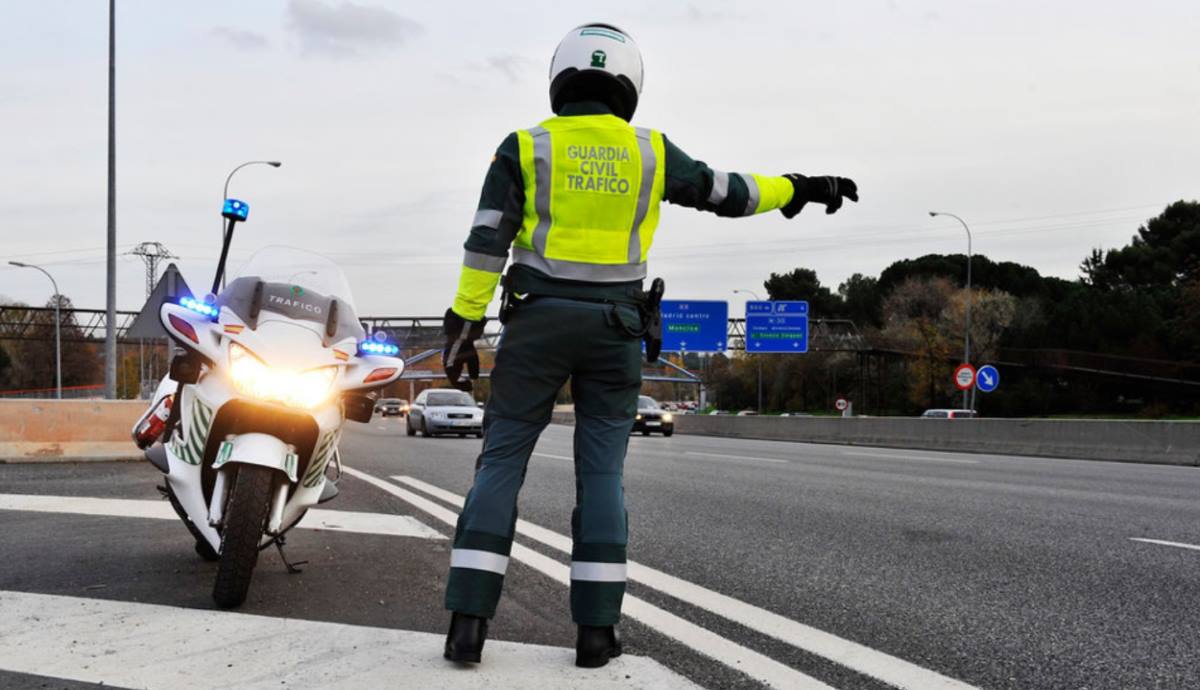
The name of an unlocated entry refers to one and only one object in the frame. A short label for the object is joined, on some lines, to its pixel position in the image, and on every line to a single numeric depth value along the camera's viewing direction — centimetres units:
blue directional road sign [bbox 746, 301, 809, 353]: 4194
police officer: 345
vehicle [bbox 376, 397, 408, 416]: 7400
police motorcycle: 398
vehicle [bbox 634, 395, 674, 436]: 3150
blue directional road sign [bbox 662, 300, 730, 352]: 4106
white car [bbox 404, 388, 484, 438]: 2541
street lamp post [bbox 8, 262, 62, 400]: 5634
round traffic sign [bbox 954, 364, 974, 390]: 3353
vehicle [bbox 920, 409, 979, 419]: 3917
